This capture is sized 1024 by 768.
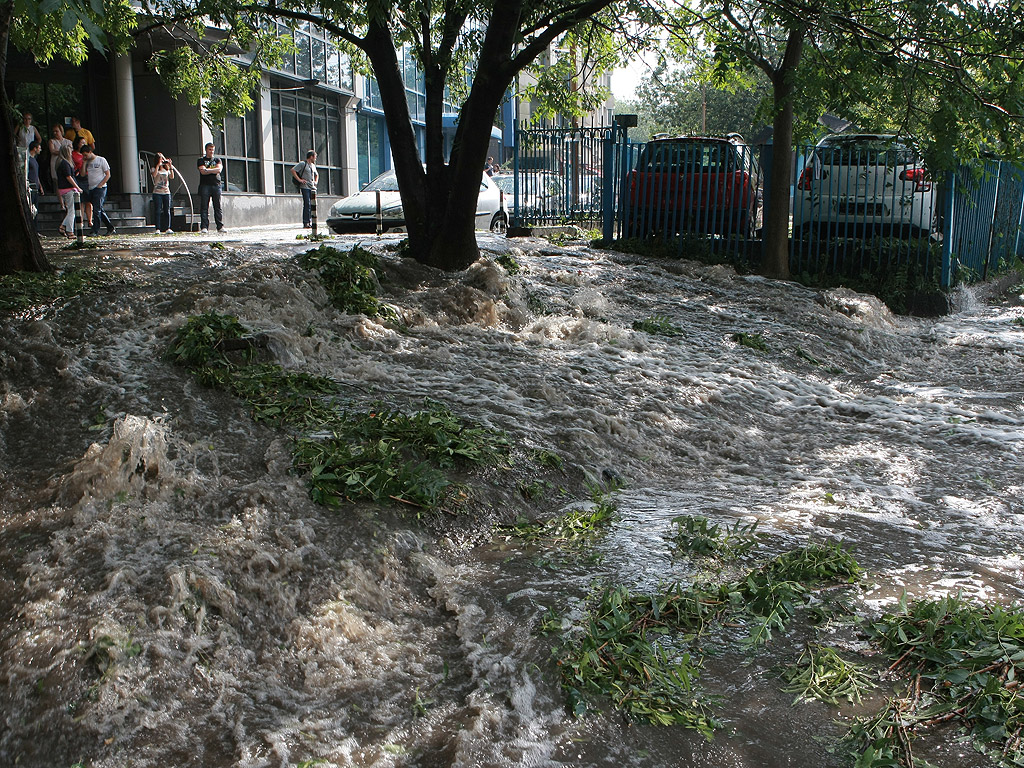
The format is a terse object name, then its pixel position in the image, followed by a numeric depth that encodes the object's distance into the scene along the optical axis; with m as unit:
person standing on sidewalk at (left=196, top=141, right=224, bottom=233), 19.72
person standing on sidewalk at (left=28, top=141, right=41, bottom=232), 16.05
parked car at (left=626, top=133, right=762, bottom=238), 14.59
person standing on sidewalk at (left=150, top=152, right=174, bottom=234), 18.84
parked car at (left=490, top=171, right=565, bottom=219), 19.11
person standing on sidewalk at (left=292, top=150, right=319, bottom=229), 22.69
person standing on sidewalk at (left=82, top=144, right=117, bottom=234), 16.58
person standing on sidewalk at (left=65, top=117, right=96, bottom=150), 17.05
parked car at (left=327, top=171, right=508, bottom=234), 19.75
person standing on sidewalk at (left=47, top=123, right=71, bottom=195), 15.66
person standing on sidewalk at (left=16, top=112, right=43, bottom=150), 15.26
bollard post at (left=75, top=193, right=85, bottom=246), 14.63
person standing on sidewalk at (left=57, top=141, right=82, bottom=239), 15.64
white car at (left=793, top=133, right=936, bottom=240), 13.52
